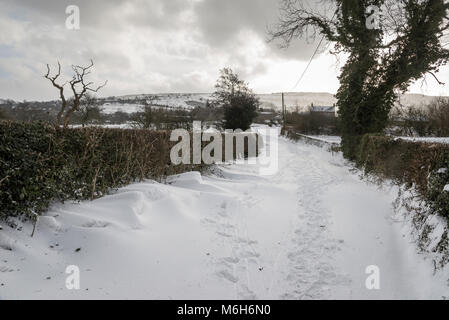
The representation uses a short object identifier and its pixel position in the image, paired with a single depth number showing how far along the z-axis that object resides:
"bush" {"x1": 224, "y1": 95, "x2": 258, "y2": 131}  20.89
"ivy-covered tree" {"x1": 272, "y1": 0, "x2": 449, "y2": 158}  10.91
